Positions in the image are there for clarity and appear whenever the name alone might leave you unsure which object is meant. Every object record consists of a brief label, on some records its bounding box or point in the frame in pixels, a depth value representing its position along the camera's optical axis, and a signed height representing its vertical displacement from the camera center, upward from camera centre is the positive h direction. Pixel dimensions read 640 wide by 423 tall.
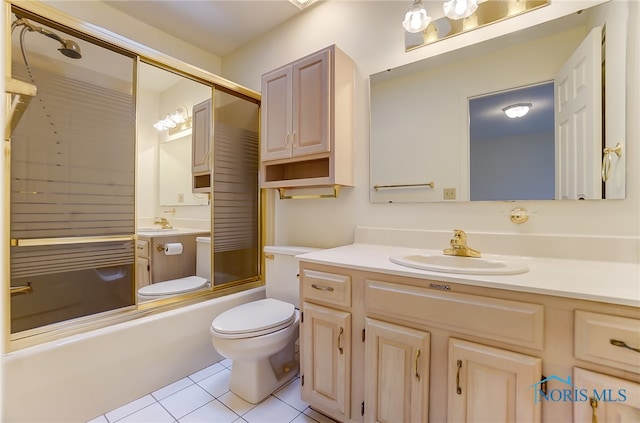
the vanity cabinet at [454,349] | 0.90 -0.49
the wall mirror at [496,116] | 1.28 +0.48
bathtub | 1.33 -0.80
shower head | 1.39 +0.84
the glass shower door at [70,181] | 1.40 +0.14
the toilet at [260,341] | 1.54 -0.69
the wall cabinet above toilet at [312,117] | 1.79 +0.58
